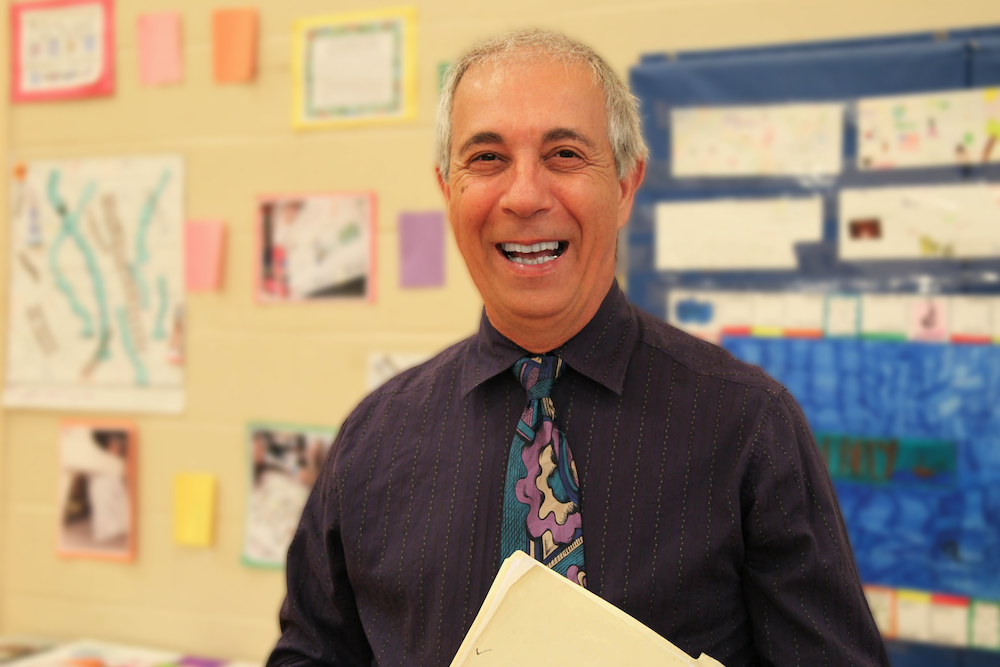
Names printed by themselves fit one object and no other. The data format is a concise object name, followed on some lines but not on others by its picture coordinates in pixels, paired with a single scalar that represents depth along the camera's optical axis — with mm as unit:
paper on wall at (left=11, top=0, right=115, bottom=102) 2205
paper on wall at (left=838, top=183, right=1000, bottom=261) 1591
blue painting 1599
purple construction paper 1960
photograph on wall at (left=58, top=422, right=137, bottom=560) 2186
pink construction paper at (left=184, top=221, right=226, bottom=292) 2105
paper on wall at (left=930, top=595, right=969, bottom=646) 1603
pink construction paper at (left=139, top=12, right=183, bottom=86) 2139
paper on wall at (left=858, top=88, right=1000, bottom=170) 1586
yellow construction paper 2113
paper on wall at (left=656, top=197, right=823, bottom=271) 1707
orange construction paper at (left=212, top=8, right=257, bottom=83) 2064
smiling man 876
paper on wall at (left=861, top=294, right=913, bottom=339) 1645
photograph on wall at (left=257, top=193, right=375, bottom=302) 2020
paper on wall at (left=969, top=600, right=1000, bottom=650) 1587
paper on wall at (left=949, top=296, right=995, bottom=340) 1600
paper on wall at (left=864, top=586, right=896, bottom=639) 1646
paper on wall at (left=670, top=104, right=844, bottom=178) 1687
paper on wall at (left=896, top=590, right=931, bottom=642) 1624
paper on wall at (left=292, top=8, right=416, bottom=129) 1974
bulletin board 1599
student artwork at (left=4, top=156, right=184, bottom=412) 2156
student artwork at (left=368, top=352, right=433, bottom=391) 1981
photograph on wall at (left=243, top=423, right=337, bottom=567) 2045
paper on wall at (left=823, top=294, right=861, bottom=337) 1674
